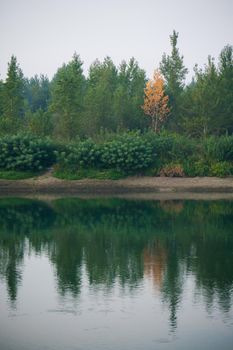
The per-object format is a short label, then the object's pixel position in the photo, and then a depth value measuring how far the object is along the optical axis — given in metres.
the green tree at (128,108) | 65.50
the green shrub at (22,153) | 47.97
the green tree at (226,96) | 60.09
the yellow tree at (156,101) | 64.25
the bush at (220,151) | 49.59
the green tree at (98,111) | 64.88
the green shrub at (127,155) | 47.75
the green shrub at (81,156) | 48.25
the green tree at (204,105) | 59.28
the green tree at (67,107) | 58.69
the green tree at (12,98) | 59.22
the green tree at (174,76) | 67.69
